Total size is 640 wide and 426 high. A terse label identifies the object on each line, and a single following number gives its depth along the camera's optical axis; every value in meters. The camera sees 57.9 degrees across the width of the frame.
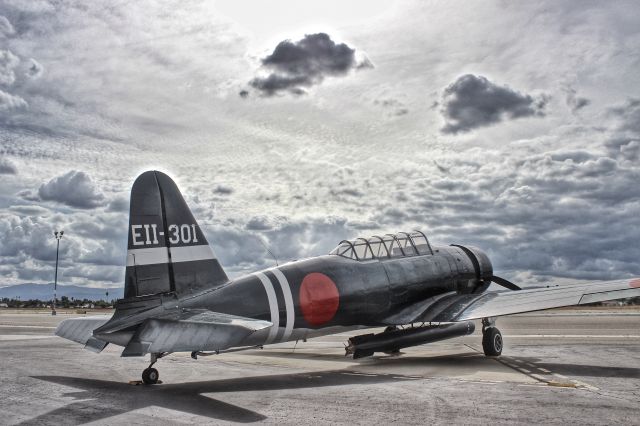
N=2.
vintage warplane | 10.03
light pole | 66.31
